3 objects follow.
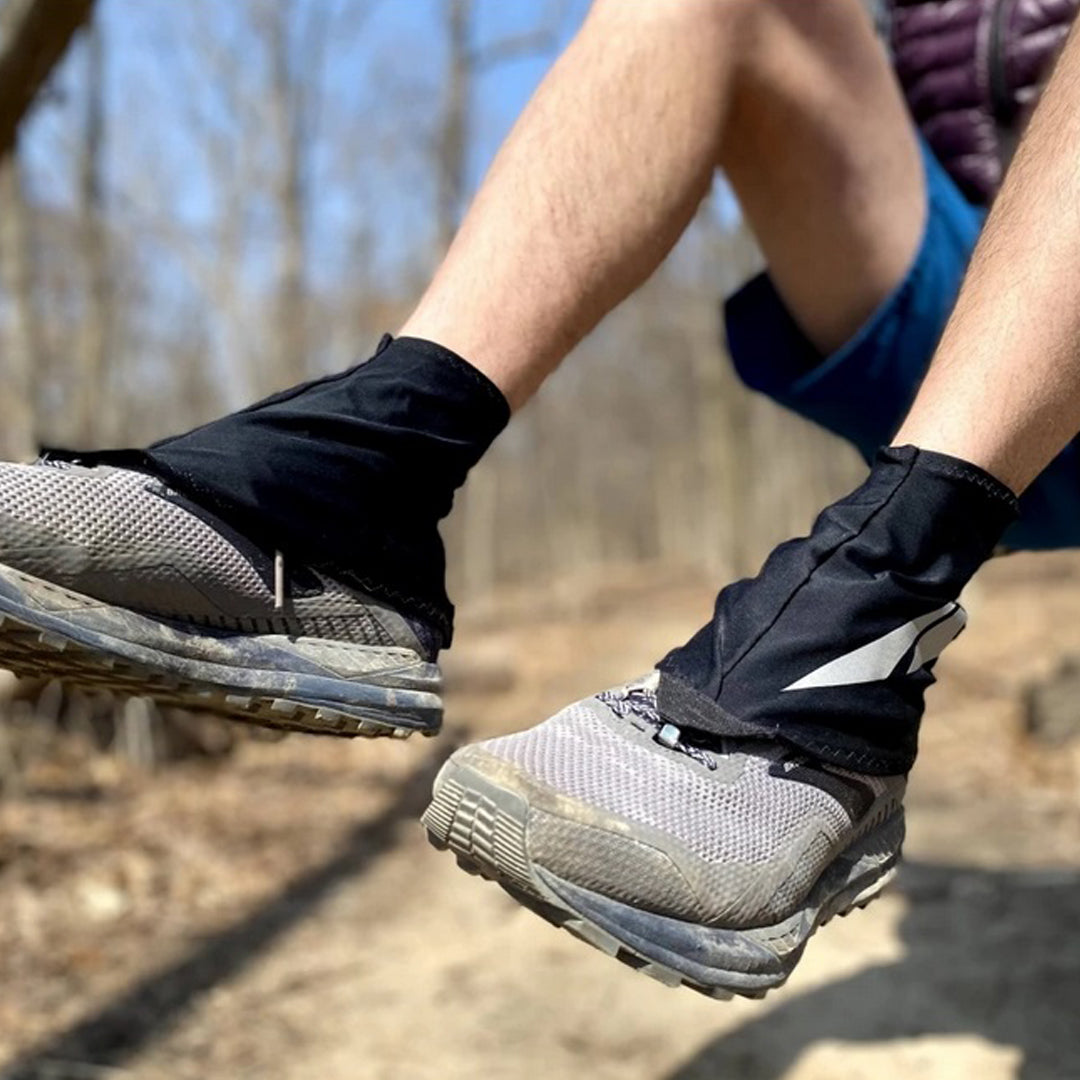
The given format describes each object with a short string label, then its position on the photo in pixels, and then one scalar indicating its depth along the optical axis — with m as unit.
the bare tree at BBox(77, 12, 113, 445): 4.83
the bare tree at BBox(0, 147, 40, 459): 4.17
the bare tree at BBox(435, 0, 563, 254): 9.10
